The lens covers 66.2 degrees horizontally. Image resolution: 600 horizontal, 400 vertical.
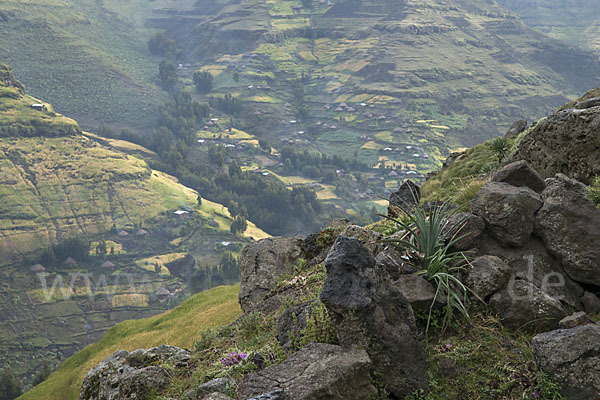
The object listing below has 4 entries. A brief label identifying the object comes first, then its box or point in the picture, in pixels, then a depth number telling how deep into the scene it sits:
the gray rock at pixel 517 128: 22.52
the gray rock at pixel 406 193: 13.62
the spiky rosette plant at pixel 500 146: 18.88
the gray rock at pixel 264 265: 12.29
